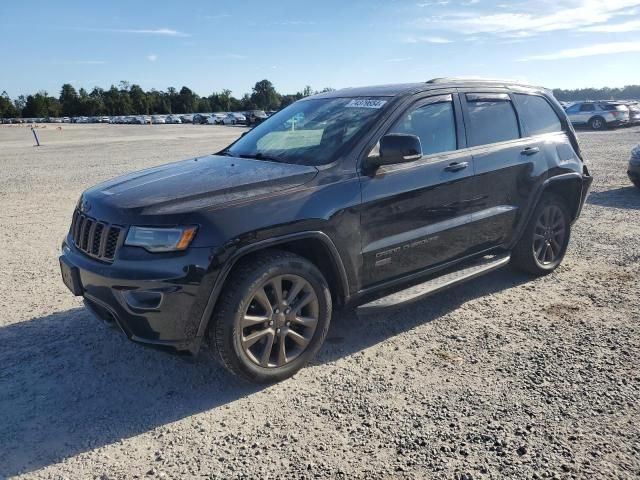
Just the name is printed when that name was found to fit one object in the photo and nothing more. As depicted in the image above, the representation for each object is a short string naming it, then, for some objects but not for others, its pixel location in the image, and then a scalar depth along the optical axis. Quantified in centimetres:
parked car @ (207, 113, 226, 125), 6512
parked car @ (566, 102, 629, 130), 2805
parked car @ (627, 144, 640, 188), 971
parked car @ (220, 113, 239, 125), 6097
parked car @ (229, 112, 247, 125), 5944
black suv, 309
